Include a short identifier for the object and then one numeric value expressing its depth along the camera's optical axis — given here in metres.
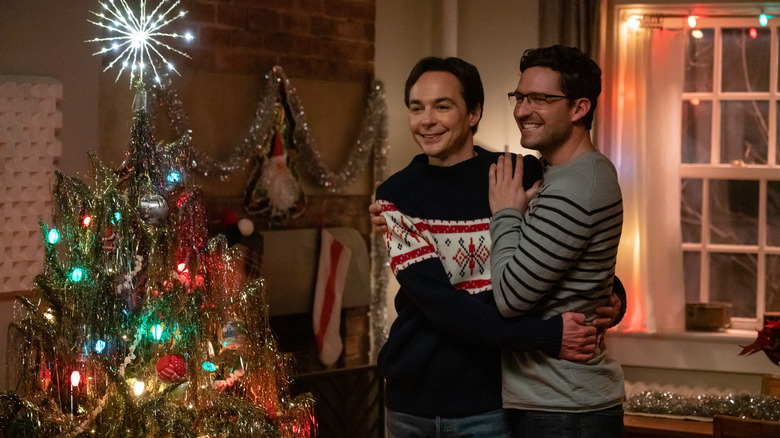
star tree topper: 3.52
